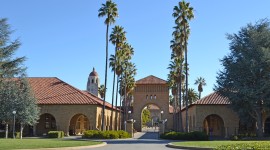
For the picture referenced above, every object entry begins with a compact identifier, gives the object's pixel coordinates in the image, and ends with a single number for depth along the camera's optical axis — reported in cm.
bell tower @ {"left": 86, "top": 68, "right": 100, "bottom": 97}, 10131
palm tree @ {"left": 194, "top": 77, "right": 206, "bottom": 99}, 9338
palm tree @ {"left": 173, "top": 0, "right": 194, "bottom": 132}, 4350
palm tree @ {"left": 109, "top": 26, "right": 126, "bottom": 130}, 4919
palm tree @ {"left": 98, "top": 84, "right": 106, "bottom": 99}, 9603
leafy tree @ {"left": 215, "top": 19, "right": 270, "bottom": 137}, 3612
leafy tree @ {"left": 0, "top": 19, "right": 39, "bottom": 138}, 3634
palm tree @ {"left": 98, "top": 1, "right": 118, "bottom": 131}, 4462
